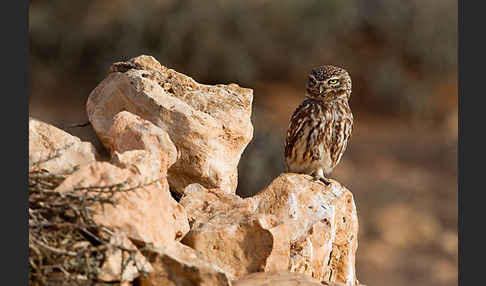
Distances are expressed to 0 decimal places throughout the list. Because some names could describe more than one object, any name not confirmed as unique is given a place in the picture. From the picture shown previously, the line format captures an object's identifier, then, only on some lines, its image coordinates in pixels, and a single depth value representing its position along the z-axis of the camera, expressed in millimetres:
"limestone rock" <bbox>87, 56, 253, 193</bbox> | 11547
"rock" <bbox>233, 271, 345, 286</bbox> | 9359
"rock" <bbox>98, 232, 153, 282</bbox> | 8461
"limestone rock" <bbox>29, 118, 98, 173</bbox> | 9961
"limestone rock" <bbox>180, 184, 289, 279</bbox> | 9875
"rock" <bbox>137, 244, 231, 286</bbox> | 8703
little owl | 15039
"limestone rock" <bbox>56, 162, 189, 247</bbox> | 8758
